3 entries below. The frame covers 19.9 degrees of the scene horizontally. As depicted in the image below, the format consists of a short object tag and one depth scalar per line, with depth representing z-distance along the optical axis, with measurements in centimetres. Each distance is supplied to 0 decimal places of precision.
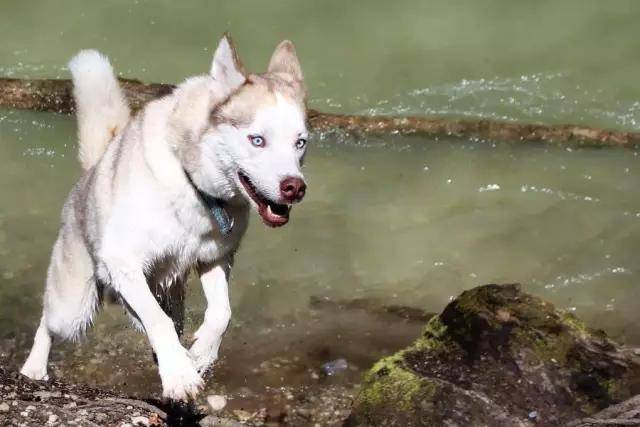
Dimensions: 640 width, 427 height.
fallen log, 1529
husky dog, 712
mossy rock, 848
